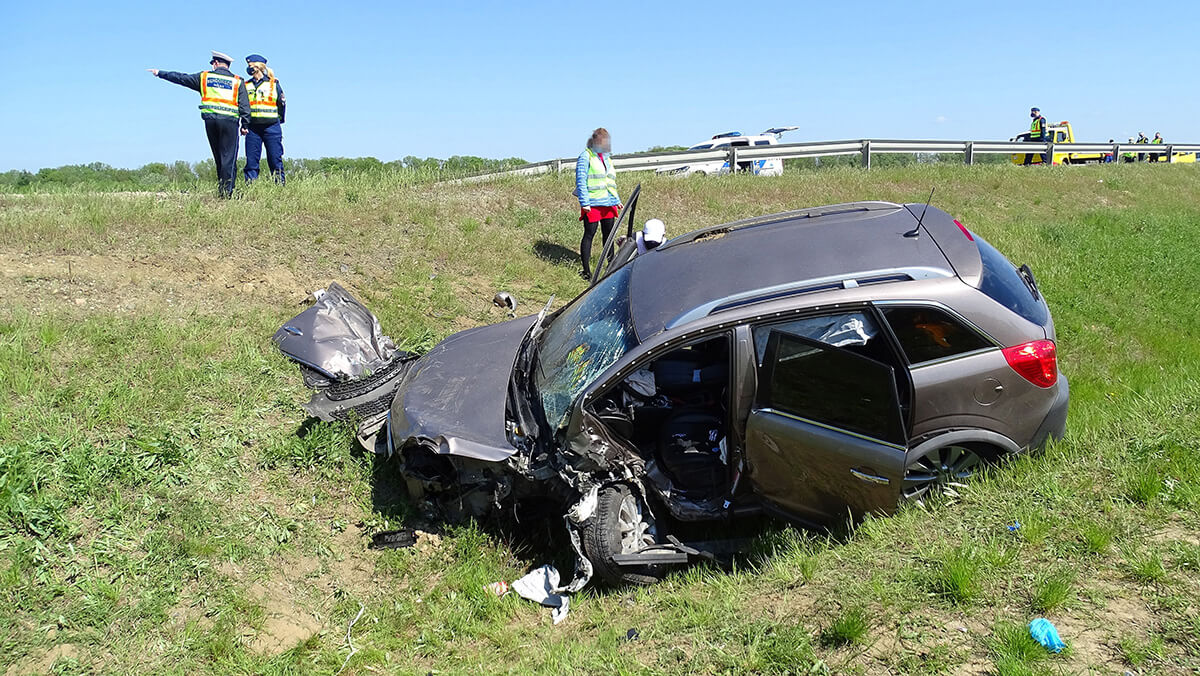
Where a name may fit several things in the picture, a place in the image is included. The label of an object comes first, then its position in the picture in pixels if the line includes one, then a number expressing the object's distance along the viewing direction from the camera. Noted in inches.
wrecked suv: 165.5
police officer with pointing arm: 406.3
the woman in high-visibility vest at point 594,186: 416.2
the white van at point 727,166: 668.1
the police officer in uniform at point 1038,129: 975.0
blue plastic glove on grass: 123.3
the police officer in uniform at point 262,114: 438.0
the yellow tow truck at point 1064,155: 930.1
